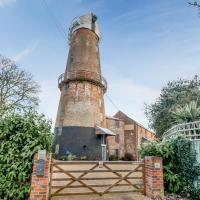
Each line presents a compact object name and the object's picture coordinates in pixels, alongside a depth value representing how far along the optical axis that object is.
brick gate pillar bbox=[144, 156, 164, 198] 6.30
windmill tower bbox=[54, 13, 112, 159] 21.31
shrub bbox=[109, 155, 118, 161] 25.61
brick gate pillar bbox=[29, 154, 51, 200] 5.39
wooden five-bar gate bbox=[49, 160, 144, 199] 6.12
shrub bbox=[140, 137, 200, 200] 6.49
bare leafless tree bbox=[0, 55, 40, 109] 21.45
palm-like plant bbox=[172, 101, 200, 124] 8.84
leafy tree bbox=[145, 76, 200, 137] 19.41
